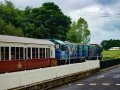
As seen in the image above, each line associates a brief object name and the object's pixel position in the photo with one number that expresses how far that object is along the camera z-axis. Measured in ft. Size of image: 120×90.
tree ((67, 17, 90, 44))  232.29
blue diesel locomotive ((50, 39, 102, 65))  98.61
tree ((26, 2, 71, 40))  192.12
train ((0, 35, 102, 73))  64.27
